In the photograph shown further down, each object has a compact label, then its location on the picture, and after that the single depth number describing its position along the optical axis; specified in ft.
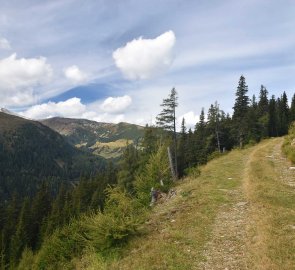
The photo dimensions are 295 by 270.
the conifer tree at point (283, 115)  351.25
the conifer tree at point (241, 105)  229.45
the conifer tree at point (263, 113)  253.38
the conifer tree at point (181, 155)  270.26
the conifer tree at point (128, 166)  188.65
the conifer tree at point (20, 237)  239.54
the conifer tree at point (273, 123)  338.87
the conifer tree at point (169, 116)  164.25
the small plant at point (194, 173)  103.88
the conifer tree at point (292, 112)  345.72
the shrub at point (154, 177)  93.40
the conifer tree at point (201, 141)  245.45
